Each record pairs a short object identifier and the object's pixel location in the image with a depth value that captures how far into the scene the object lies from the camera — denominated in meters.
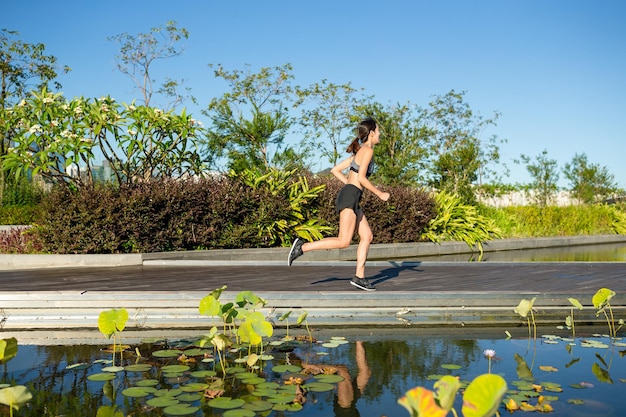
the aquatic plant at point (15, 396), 2.56
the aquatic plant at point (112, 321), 4.43
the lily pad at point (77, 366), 4.35
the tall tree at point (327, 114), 28.23
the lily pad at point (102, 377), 4.06
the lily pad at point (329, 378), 3.97
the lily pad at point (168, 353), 4.70
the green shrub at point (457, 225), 17.50
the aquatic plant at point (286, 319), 5.11
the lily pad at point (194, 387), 3.79
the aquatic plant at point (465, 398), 2.06
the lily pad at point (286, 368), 4.25
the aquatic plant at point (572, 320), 5.48
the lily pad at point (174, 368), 4.25
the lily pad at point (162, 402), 3.49
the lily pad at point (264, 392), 3.69
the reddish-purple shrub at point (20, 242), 12.55
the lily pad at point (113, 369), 4.26
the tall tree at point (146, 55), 29.64
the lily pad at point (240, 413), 3.30
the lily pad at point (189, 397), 3.60
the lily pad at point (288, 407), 3.42
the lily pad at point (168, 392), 3.68
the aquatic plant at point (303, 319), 5.09
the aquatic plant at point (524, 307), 4.98
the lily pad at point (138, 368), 4.30
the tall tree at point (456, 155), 23.23
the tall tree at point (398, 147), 23.30
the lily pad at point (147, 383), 3.92
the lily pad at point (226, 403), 3.45
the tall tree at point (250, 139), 22.34
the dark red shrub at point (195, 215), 11.69
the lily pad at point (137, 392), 3.69
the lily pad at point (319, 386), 3.79
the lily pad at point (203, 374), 4.13
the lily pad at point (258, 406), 3.42
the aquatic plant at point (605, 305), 5.22
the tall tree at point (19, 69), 27.44
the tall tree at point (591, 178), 32.97
